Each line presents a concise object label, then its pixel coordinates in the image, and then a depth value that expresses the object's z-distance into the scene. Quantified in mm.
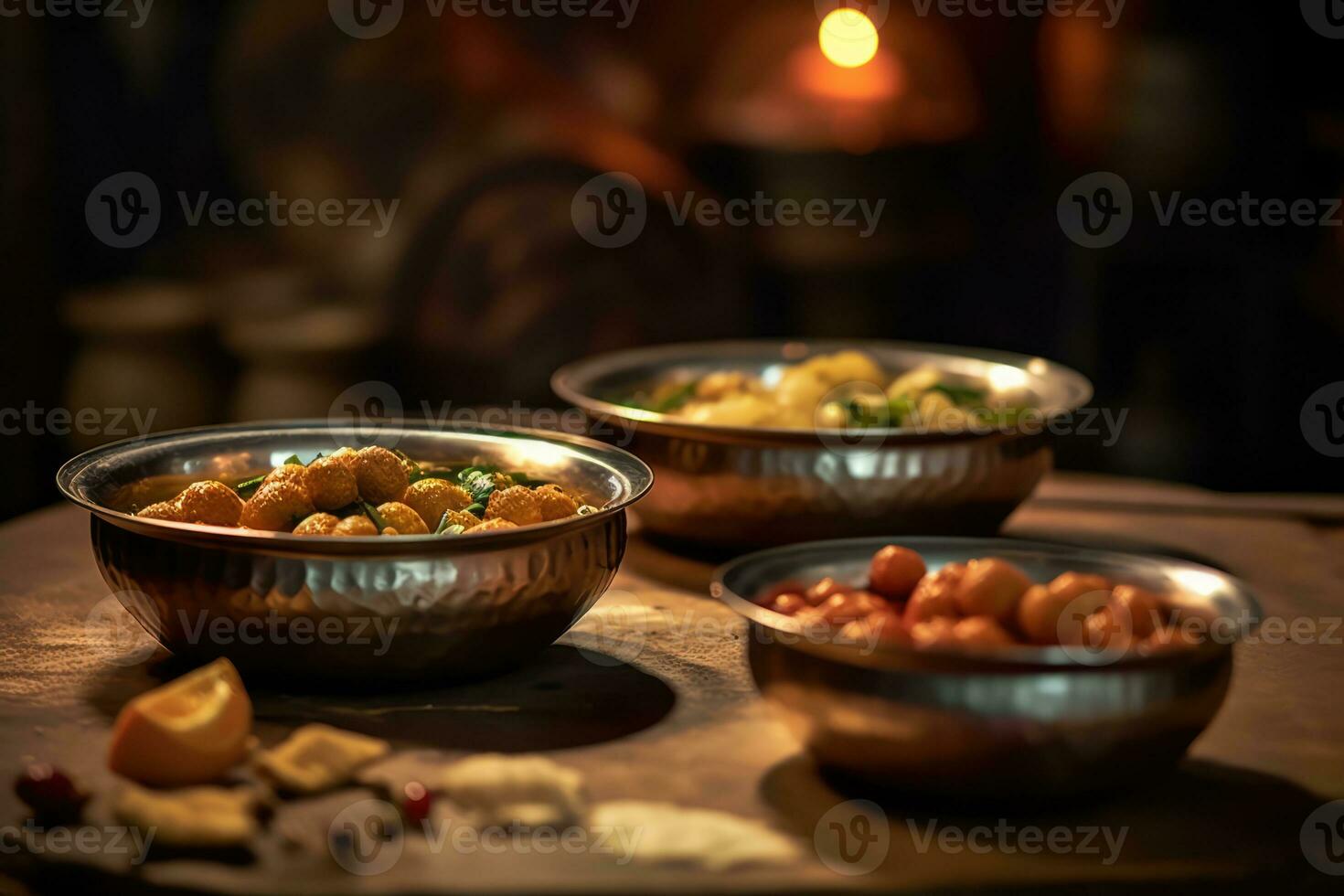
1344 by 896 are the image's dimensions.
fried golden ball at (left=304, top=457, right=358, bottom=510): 1058
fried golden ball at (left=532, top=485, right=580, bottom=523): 1074
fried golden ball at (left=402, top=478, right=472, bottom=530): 1076
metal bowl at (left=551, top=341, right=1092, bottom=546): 1177
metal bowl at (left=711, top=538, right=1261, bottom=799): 943
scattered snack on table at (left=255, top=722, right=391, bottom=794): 971
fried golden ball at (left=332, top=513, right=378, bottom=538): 1038
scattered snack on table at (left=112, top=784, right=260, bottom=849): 943
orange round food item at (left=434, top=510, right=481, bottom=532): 1059
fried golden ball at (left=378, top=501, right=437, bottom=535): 1055
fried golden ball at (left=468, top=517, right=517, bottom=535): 1040
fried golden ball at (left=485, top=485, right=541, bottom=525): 1067
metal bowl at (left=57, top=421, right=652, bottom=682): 1024
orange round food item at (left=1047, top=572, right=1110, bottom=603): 972
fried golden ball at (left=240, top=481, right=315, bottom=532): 1051
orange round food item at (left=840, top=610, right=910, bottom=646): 951
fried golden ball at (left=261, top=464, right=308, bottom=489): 1059
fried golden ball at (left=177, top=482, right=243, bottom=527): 1055
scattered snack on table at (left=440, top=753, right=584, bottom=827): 963
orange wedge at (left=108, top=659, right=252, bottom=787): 969
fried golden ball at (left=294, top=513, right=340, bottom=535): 1039
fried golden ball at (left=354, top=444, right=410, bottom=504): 1071
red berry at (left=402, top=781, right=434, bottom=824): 958
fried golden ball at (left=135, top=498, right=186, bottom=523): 1055
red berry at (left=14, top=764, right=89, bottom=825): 958
